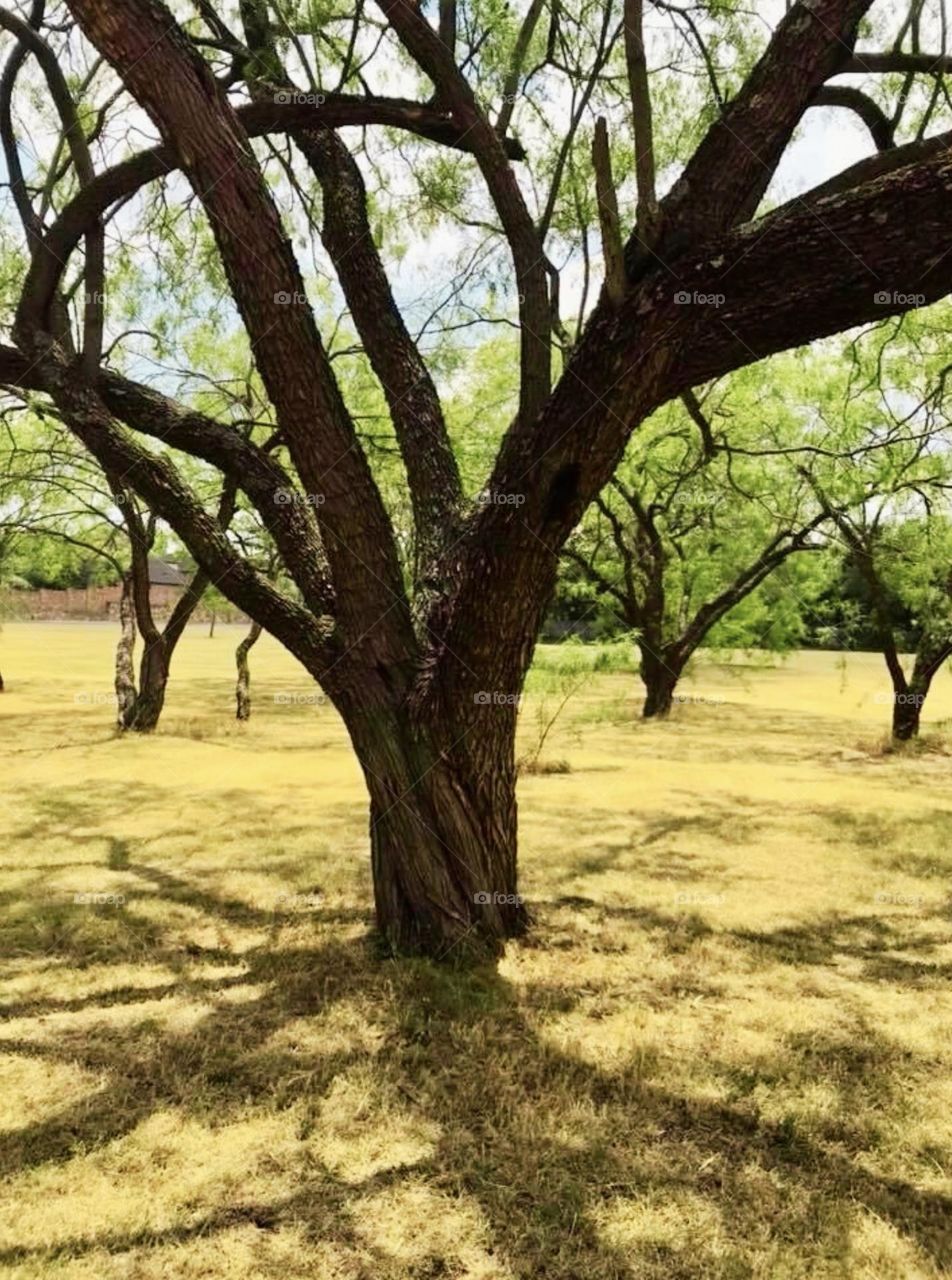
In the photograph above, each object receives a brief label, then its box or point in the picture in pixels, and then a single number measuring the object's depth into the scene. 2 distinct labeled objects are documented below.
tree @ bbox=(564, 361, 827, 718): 13.88
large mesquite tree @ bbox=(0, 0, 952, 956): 3.15
